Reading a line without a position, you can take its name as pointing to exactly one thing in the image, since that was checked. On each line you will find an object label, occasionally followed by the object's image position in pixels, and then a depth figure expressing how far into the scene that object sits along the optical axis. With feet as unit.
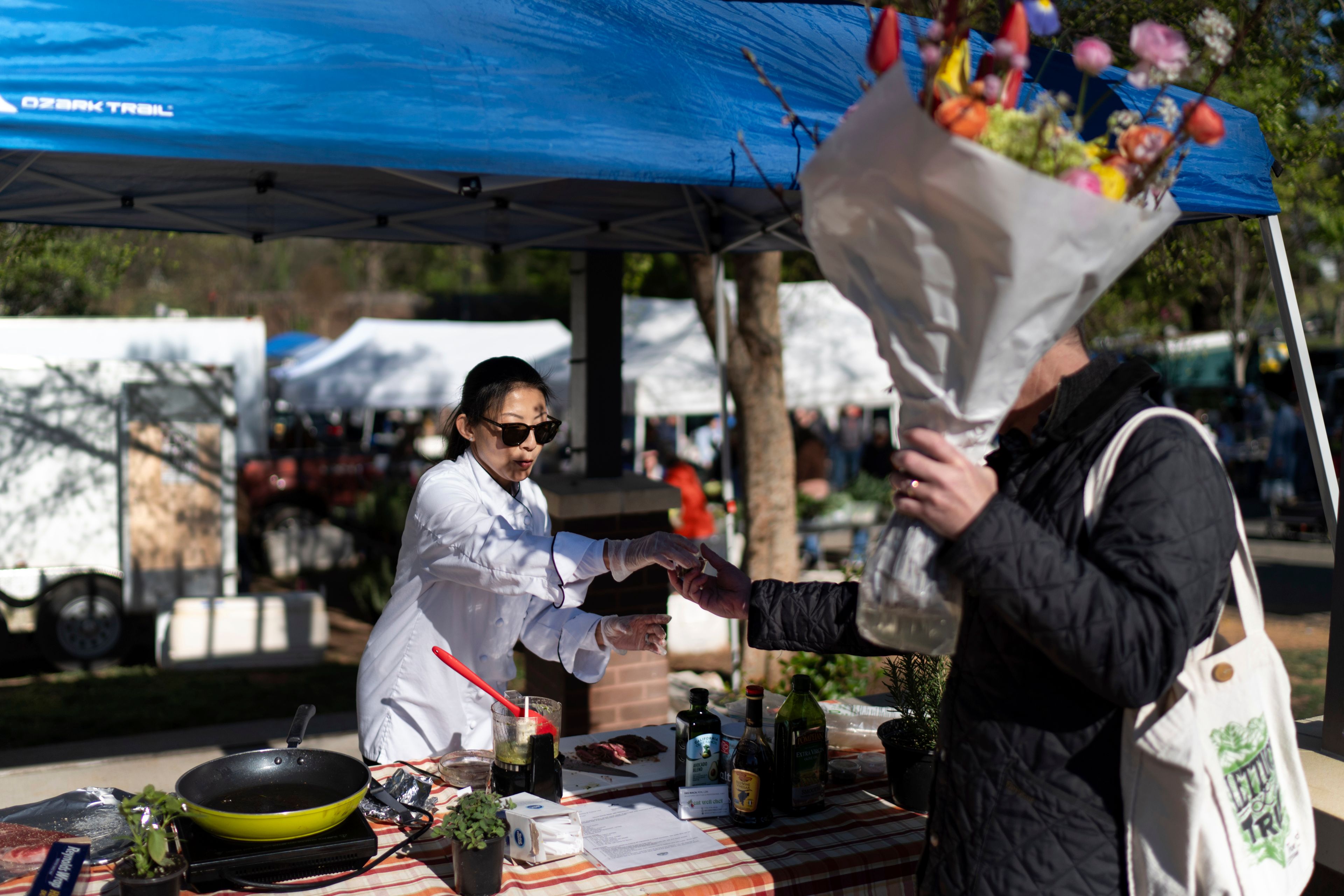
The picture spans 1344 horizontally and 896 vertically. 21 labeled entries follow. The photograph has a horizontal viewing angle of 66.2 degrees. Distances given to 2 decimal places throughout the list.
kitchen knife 8.69
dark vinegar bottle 7.56
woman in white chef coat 8.91
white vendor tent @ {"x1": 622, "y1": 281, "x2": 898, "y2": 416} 38.34
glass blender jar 7.83
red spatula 8.01
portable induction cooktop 6.35
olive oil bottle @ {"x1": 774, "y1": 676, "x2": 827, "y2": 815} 7.81
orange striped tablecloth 6.66
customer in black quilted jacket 4.61
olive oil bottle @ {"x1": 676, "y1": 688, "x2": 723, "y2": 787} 7.84
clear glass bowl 8.28
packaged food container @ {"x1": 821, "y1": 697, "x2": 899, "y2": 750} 9.55
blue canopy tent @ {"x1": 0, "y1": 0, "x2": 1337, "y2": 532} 7.49
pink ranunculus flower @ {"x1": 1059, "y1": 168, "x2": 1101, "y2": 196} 4.23
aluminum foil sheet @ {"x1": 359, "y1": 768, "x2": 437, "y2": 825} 7.53
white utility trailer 26.40
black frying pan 6.45
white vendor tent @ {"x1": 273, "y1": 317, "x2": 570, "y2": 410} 42.34
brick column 16.39
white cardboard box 6.98
